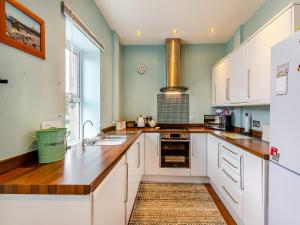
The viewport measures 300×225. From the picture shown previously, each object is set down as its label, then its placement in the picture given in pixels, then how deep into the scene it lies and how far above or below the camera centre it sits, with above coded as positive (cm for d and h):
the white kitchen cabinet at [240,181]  164 -71
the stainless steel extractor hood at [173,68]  384 +84
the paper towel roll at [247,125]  291 -19
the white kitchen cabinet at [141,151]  300 -64
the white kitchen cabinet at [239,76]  247 +47
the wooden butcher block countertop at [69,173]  93 -34
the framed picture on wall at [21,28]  112 +51
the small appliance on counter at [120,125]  352 -24
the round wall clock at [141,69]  418 +87
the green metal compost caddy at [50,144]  133 -22
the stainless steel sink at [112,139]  221 -34
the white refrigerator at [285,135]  118 -15
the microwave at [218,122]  345 -18
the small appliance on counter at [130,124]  400 -25
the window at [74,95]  205 +19
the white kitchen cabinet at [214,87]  379 +47
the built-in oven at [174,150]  352 -67
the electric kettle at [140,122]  389 -20
